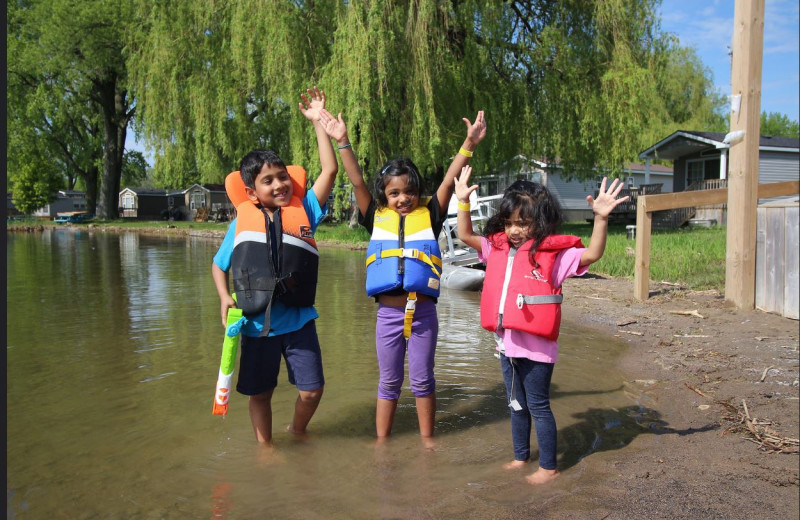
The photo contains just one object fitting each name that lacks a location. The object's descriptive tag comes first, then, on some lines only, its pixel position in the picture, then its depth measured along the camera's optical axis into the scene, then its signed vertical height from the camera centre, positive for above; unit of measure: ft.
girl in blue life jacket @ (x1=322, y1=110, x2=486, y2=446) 12.29 -1.00
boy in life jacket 11.73 -1.07
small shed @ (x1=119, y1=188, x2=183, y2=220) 215.31 +4.84
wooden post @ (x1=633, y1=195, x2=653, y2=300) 27.12 -1.50
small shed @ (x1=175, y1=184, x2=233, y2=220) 187.64 +5.68
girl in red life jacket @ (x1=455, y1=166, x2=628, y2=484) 11.05 -1.32
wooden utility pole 23.09 +2.19
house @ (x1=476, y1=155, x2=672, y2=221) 114.73 +5.69
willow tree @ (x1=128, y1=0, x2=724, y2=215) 51.96 +12.59
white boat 35.35 -2.68
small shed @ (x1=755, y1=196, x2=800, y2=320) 21.81 -1.46
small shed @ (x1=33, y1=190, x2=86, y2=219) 237.45 +5.39
